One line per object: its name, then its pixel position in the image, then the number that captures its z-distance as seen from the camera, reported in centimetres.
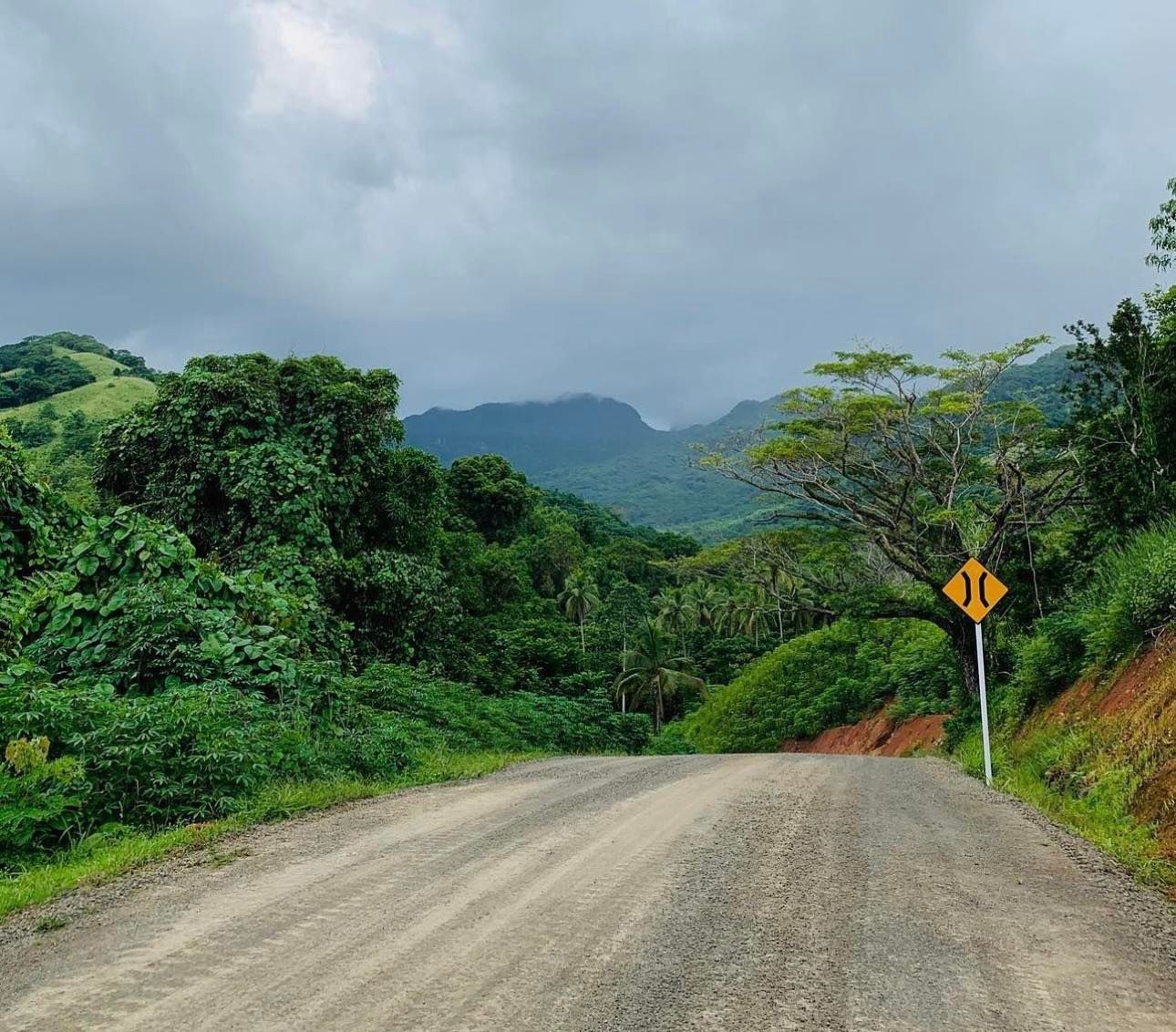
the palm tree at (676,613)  6619
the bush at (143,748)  724
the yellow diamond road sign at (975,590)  1060
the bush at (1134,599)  991
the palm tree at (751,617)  6406
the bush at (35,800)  632
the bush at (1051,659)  1264
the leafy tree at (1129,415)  1479
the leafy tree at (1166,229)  1359
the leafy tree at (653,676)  4803
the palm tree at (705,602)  7094
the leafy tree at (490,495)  6172
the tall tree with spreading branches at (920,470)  1833
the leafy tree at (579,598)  6303
